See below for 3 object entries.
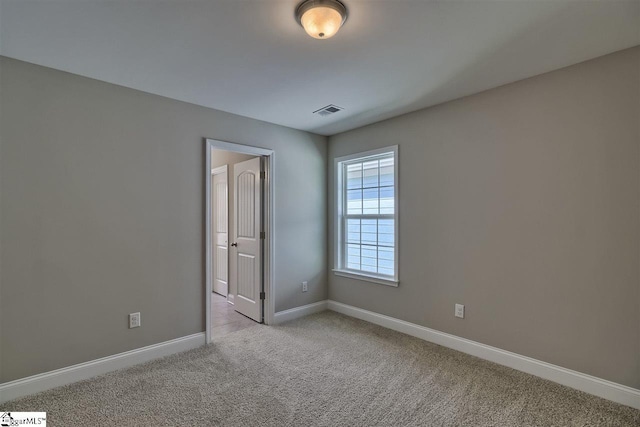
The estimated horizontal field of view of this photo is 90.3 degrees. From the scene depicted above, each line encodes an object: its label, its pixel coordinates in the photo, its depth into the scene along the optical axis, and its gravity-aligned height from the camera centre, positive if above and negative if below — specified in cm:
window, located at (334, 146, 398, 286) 367 -8
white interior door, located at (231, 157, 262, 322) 389 -36
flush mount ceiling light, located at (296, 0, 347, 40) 167 +105
